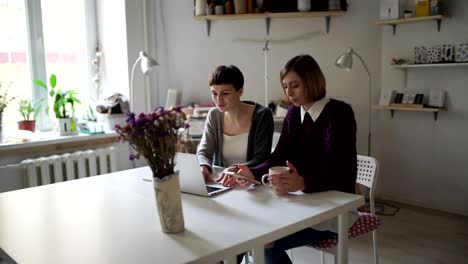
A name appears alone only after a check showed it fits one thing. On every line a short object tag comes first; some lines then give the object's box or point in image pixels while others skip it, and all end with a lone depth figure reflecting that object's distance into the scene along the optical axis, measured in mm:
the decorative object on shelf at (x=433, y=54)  3432
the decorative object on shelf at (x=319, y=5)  3771
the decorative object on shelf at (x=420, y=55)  3502
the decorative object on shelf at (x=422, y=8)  3383
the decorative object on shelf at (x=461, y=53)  3305
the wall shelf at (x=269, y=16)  3731
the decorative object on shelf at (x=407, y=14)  3485
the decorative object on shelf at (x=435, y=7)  3334
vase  1272
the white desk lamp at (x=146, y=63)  3242
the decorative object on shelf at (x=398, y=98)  3662
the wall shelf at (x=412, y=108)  3433
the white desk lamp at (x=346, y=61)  3285
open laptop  1620
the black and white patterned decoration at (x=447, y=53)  3375
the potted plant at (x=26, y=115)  3326
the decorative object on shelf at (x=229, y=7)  3857
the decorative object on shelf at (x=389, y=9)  3520
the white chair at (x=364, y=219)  1810
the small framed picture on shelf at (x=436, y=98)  3475
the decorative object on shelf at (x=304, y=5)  3689
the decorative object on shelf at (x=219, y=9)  3854
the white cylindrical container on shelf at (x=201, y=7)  3883
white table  1187
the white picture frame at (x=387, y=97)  3699
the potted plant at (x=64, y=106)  3359
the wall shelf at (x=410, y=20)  3330
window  3408
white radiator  3088
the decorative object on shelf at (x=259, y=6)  3828
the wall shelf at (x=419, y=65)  3283
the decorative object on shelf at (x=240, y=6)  3811
